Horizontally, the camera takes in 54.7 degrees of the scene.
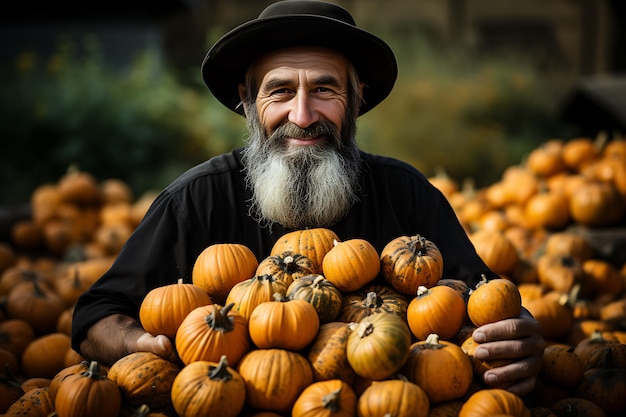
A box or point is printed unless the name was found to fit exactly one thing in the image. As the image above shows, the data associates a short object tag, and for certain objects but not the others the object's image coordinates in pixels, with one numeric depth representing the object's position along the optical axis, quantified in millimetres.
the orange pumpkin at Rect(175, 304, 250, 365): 2162
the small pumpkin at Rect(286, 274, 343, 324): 2314
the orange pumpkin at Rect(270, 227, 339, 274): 2678
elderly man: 3127
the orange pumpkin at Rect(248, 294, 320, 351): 2152
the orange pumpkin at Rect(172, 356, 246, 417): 2025
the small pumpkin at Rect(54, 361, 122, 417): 2068
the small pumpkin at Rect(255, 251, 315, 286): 2473
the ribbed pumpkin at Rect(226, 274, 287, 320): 2336
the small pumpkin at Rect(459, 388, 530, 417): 2102
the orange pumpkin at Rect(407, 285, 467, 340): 2336
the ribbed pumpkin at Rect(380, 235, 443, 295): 2508
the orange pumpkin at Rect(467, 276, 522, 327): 2367
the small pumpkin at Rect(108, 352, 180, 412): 2158
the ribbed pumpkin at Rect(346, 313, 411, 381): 2062
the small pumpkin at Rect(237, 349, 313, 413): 2102
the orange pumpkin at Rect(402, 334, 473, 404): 2145
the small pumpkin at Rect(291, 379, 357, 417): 2025
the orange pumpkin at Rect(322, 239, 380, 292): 2434
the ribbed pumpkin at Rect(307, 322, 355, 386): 2170
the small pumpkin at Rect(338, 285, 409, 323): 2394
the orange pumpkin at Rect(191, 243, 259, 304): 2582
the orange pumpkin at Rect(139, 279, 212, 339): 2377
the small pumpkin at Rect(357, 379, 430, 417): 2021
